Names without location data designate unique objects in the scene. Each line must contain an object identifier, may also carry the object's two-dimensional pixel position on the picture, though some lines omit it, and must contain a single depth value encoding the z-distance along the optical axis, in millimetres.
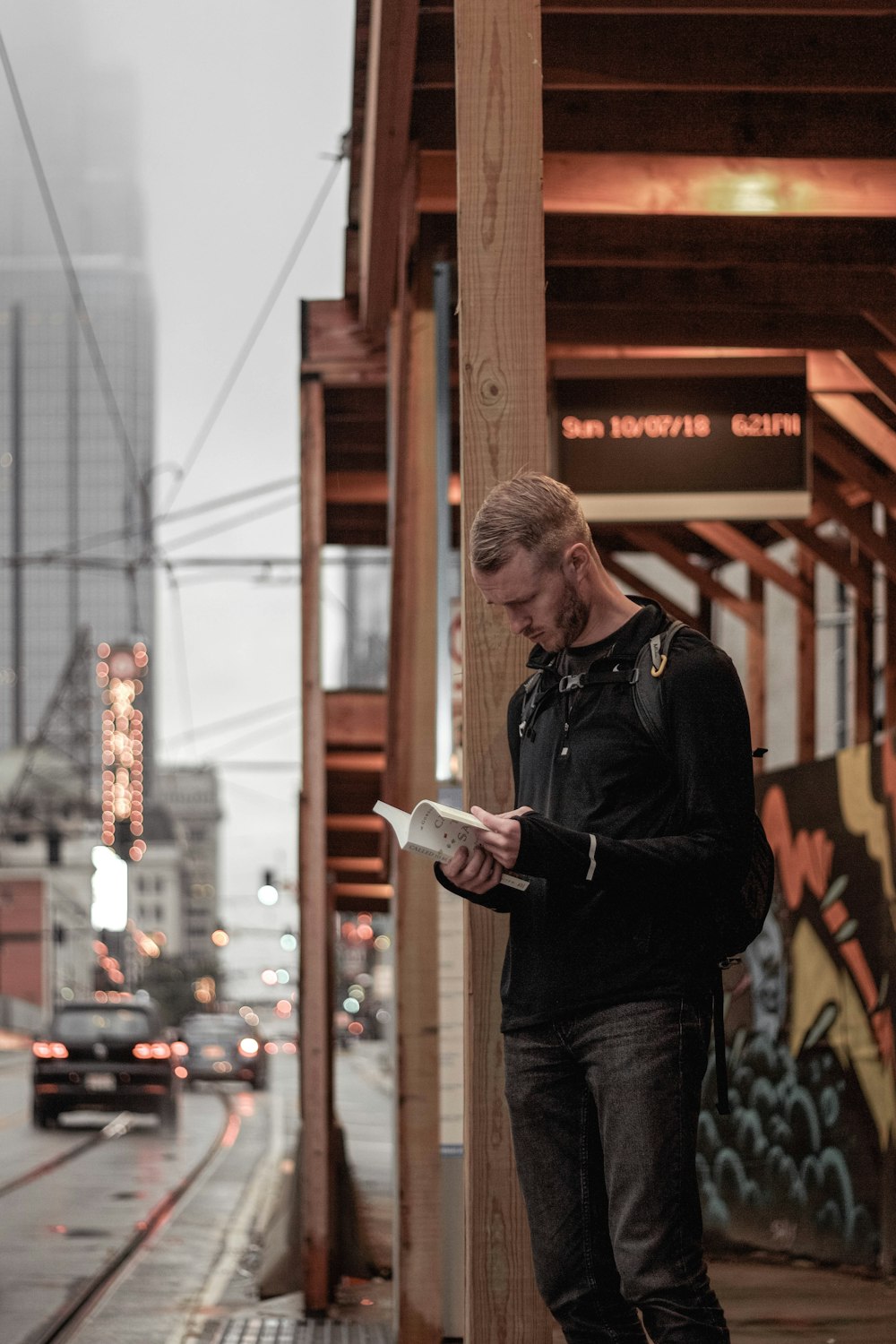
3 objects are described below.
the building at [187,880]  171125
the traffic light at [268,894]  57625
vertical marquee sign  80562
